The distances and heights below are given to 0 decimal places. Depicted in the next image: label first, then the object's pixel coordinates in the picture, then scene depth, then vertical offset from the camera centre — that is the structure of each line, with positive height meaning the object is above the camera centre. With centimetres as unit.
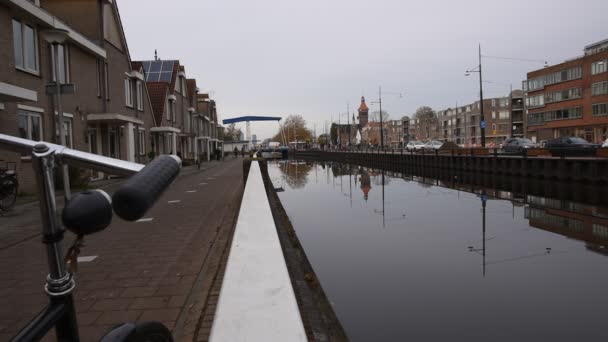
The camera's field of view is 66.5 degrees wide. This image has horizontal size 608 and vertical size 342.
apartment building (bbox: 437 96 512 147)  10662 +734
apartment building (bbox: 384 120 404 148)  16162 +756
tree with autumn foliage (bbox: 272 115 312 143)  13062 +761
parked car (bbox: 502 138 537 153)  3661 +42
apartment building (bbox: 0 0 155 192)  1364 +321
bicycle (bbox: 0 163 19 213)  1024 -56
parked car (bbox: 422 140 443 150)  5987 +90
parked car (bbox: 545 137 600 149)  2964 +34
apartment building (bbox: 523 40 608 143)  5484 +663
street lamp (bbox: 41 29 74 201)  1100 +188
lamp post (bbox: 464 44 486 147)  3675 +469
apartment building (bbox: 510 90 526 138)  9881 +727
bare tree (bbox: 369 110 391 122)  12151 +1032
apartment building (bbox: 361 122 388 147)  14538 +738
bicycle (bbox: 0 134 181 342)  118 -12
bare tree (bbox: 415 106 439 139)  11988 +851
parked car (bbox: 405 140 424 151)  6229 +98
